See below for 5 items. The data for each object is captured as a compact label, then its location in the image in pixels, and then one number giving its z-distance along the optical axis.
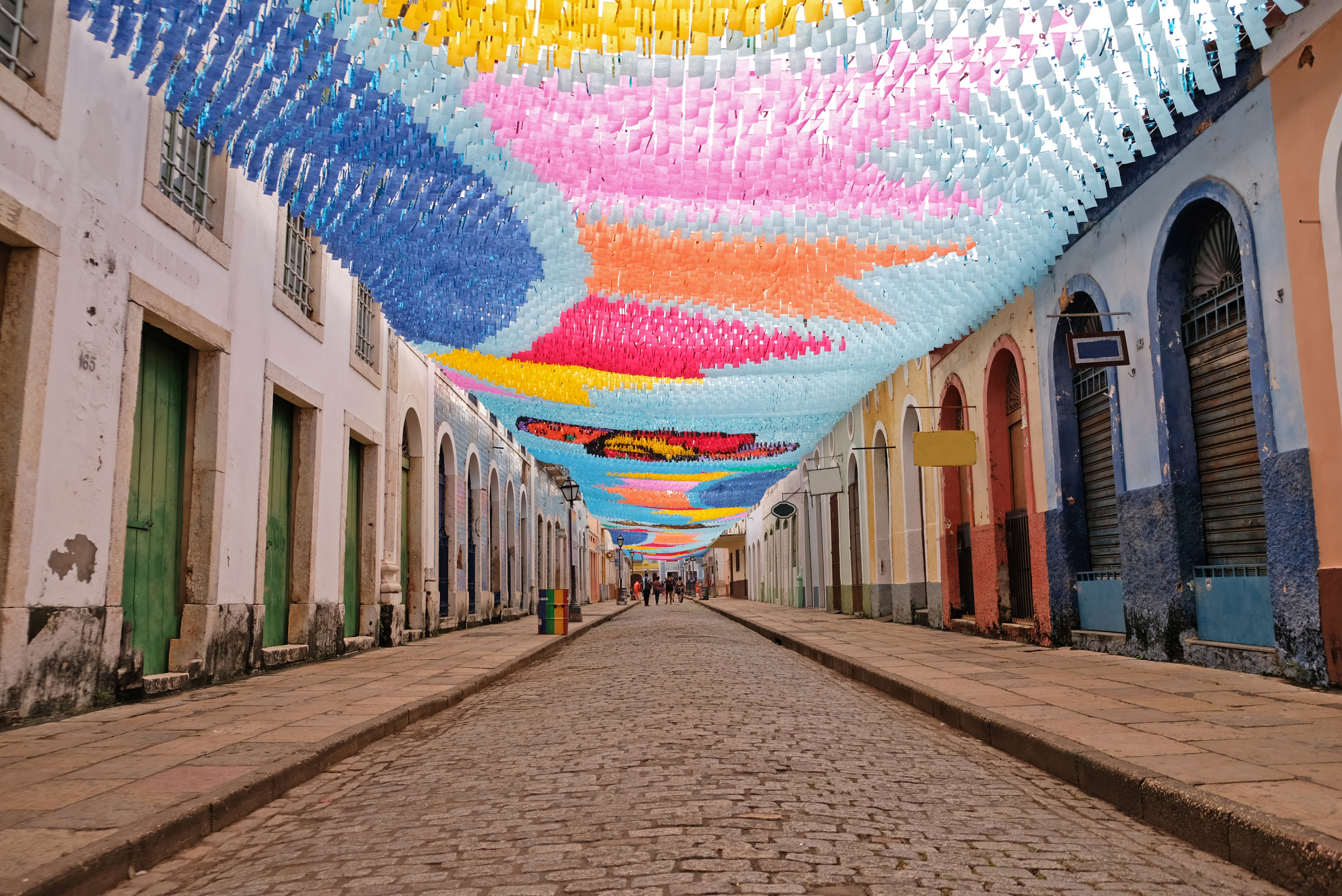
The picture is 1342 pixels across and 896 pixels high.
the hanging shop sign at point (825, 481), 21.56
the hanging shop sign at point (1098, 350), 9.05
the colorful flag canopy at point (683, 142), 5.72
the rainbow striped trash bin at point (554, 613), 17.53
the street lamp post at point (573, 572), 23.16
